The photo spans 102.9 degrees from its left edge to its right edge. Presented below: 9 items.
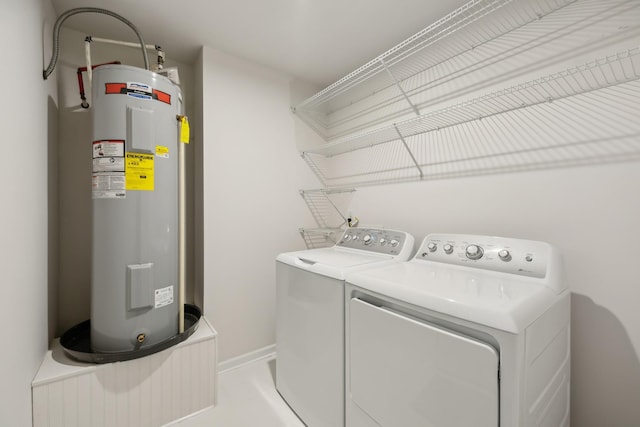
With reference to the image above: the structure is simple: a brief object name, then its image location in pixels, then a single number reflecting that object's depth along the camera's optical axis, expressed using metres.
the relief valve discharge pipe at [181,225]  1.52
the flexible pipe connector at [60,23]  1.28
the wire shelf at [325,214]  2.39
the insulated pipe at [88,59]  1.34
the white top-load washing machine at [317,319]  1.23
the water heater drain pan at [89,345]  1.25
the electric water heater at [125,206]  1.28
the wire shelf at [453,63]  1.24
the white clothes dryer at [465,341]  0.72
